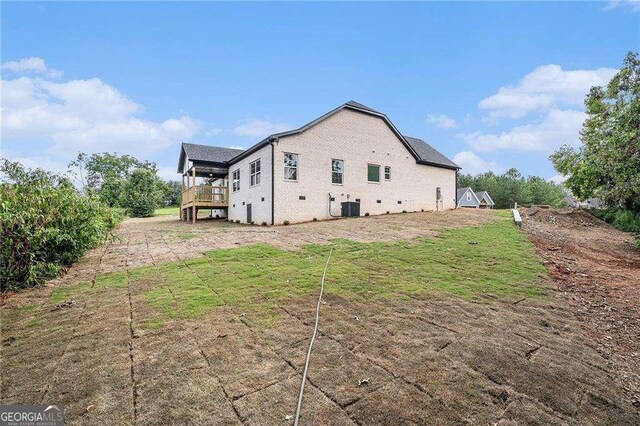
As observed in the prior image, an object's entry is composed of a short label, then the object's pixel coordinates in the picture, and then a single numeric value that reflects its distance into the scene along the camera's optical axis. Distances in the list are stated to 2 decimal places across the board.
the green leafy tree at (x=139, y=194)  30.27
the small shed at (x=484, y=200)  54.03
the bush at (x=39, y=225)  5.34
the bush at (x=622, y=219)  15.82
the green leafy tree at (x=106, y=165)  49.94
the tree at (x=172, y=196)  48.72
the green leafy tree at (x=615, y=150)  10.52
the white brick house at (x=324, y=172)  16.00
